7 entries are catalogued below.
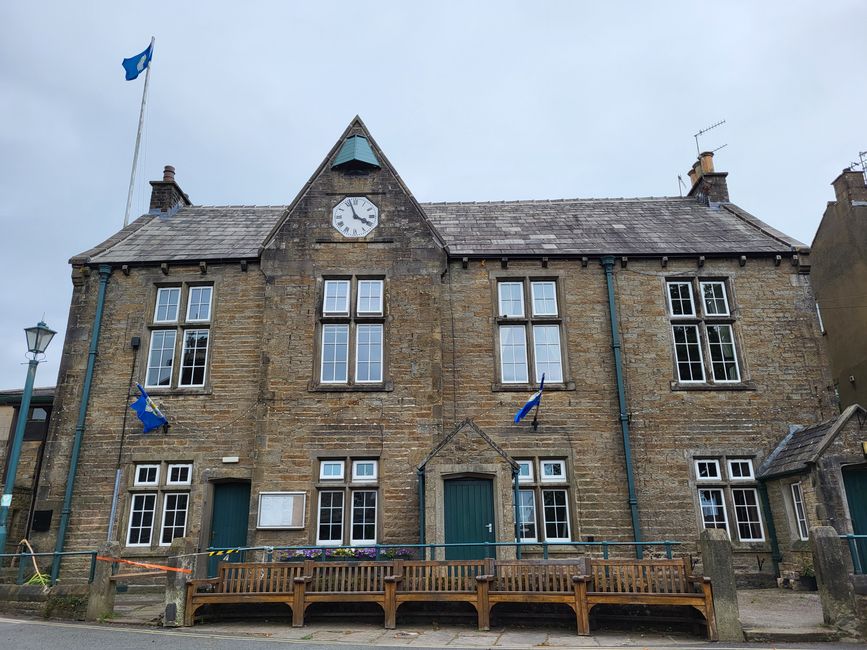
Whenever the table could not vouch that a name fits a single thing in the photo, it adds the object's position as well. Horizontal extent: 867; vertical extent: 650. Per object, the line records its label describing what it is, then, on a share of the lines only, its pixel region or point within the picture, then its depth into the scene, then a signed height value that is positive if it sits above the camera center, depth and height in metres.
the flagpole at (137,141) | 21.50 +13.31
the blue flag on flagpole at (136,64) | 24.08 +16.77
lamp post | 12.13 +2.83
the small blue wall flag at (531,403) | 14.03 +2.82
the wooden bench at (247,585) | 10.18 -0.58
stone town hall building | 14.14 +3.64
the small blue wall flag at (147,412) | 14.39 +2.83
